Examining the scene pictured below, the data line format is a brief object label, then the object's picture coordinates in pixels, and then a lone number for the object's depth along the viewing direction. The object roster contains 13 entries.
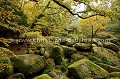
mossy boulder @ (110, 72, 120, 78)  6.17
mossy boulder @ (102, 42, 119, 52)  9.84
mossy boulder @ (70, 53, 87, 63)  7.26
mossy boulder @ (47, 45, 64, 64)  6.57
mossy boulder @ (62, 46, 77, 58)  7.45
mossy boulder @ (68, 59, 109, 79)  5.62
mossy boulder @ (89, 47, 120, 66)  7.83
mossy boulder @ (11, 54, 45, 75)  5.24
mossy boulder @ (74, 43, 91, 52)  8.88
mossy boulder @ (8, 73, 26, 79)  4.94
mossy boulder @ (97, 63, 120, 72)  6.70
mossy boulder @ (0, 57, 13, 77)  4.88
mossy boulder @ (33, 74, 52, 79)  4.80
